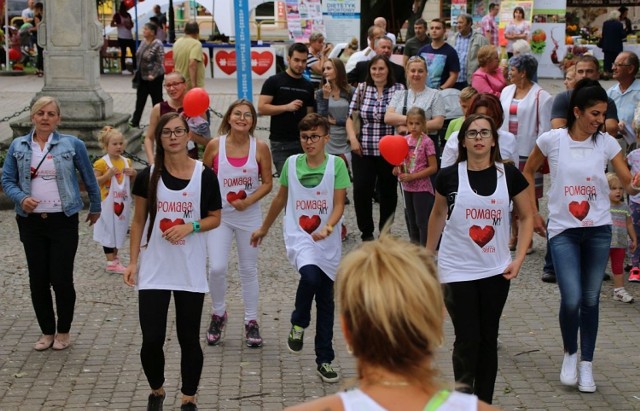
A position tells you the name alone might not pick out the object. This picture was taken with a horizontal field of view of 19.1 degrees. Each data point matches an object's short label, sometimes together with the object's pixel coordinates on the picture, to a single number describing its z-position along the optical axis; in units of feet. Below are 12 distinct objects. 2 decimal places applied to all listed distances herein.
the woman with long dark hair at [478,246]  32.97
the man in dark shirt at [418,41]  86.19
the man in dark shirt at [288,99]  54.99
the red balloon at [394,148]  45.40
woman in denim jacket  40.59
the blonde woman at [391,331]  14.79
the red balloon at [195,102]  46.94
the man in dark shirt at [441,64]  75.29
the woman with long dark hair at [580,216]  37.07
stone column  75.78
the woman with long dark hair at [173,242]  33.27
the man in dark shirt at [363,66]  69.68
